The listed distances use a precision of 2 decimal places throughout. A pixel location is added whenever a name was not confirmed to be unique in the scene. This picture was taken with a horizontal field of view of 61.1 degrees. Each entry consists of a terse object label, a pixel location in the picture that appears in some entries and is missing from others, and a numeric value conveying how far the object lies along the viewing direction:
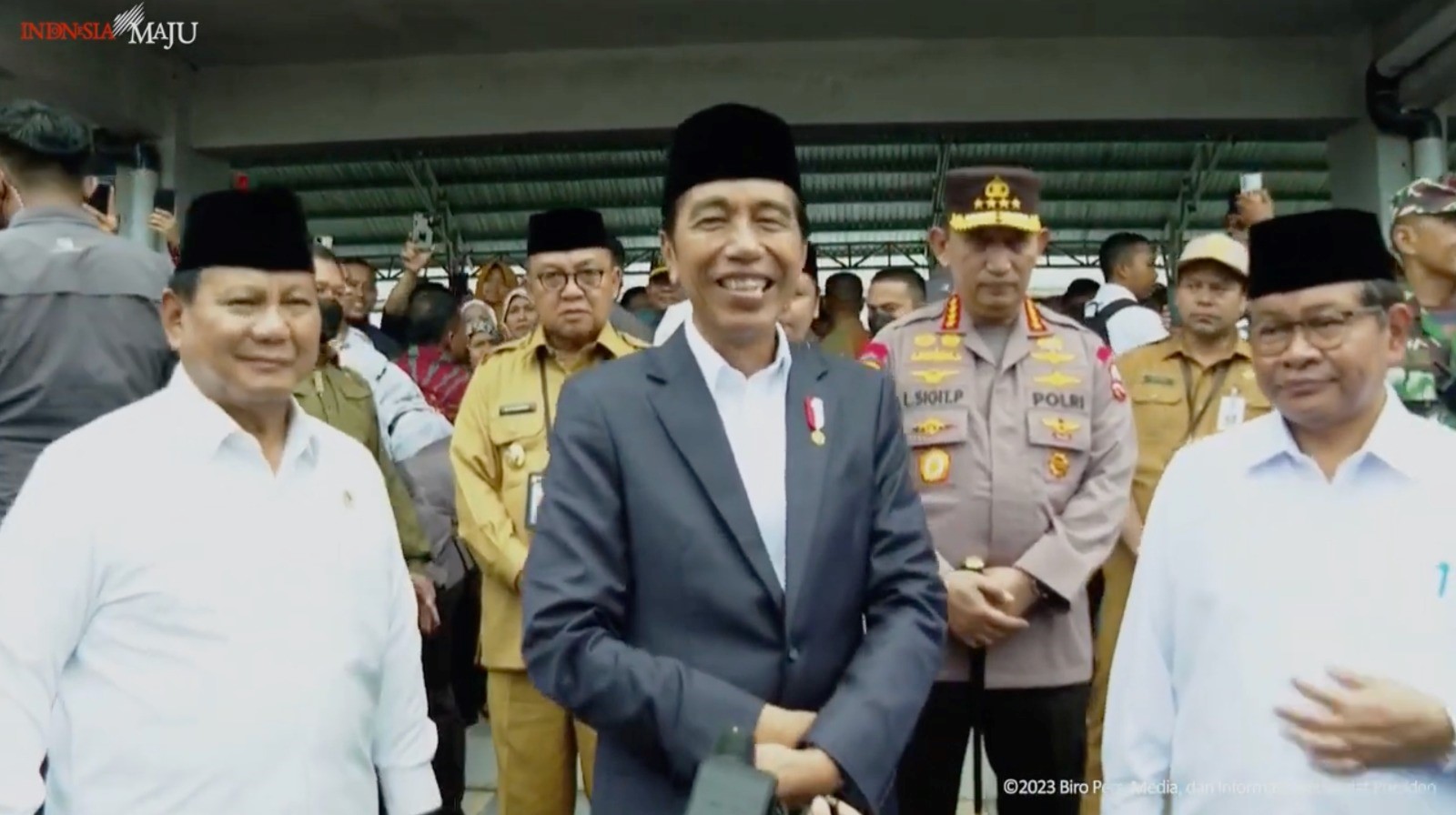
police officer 2.54
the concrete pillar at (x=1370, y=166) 7.83
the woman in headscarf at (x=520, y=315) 4.46
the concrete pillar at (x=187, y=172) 8.28
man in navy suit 1.56
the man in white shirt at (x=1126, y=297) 4.60
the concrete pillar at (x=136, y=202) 7.95
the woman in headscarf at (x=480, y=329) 4.80
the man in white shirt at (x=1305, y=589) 1.61
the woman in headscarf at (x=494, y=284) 5.72
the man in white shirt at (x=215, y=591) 1.62
